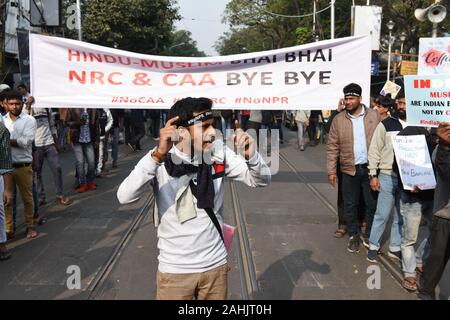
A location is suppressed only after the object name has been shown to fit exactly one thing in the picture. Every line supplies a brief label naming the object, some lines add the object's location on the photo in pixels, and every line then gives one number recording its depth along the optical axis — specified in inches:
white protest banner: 255.9
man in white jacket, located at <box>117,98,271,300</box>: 105.3
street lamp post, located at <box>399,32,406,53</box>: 1105.4
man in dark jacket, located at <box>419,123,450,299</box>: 151.3
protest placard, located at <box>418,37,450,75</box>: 162.7
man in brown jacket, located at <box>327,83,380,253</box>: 219.8
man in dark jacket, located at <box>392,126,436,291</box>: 179.5
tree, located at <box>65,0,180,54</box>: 1074.1
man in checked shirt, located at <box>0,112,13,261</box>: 201.9
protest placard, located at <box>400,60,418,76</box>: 514.6
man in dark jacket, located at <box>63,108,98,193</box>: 327.6
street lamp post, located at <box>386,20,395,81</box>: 1057.5
